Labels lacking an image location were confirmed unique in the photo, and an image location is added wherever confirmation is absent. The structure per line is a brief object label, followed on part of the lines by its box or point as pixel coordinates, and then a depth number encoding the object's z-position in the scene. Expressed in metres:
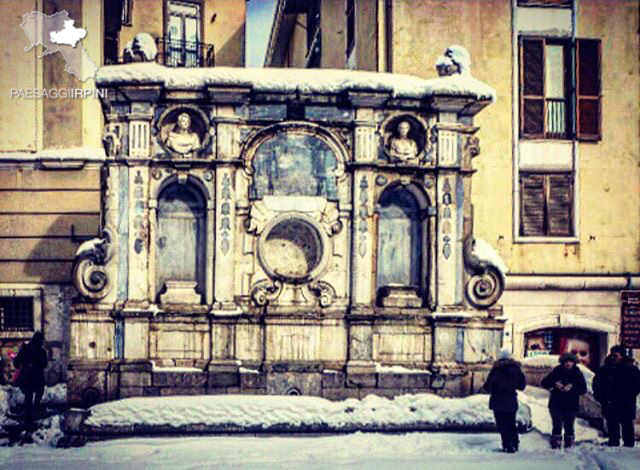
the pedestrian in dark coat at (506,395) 14.22
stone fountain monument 16.36
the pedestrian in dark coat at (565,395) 14.52
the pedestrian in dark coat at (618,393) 14.70
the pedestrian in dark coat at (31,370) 16.39
